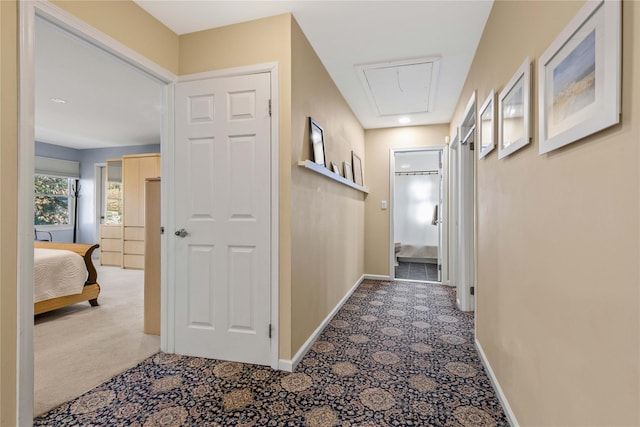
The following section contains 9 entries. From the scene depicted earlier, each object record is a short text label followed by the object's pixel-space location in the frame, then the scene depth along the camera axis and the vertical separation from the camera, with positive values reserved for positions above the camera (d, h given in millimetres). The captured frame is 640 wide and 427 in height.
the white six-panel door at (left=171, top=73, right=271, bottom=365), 2127 -40
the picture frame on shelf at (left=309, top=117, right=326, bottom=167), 2445 +594
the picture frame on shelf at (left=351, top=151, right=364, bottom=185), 4148 +628
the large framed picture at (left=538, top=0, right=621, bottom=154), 775 +407
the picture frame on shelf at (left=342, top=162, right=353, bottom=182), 3663 +517
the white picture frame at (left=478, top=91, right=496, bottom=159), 1900 +579
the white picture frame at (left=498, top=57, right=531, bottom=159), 1324 +488
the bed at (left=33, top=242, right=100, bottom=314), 3088 -702
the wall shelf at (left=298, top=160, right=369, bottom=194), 2171 +340
